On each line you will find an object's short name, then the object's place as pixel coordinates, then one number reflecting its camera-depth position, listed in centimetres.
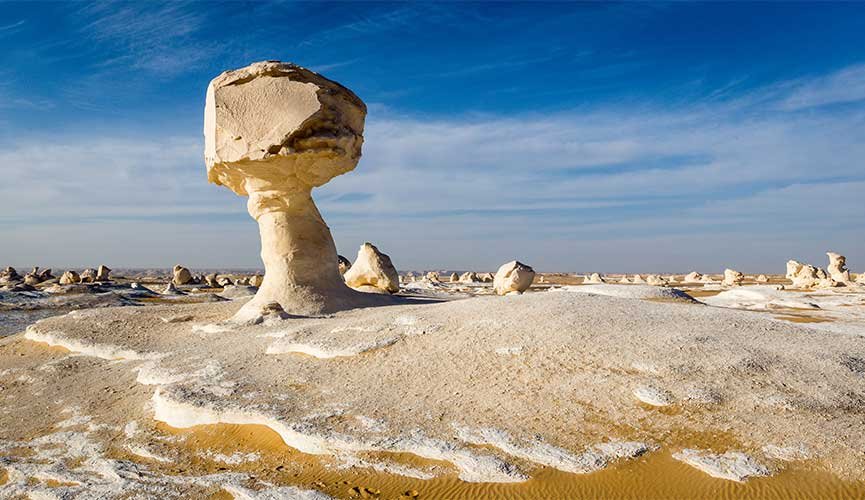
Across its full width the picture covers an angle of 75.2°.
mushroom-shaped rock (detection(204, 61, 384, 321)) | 1173
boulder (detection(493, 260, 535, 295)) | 1998
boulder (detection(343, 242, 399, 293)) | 1909
